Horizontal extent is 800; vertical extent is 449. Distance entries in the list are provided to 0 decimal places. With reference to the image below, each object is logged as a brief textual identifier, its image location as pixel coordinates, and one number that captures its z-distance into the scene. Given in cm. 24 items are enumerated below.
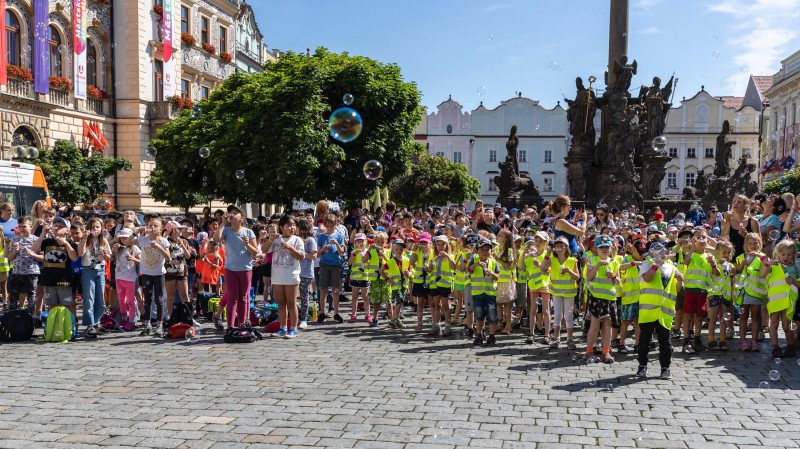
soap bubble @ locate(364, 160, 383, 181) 2109
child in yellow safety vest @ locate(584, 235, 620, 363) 931
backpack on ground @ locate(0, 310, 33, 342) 1055
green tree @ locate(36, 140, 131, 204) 2286
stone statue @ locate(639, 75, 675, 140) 3184
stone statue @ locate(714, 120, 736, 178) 3600
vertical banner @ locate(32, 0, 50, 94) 2739
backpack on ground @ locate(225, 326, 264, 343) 1052
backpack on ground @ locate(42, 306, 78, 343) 1048
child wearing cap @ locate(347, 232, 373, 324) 1259
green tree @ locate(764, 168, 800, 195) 4484
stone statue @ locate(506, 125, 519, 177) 3300
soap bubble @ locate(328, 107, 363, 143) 1803
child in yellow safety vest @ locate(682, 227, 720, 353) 1029
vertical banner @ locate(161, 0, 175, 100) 3522
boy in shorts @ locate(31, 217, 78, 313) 1109
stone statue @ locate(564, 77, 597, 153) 3034
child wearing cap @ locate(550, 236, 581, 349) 1012
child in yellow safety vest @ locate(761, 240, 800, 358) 980
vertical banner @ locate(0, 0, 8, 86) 2508
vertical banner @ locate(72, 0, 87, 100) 2989
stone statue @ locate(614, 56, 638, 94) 2967
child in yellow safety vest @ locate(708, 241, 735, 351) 1044
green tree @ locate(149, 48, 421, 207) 2319
